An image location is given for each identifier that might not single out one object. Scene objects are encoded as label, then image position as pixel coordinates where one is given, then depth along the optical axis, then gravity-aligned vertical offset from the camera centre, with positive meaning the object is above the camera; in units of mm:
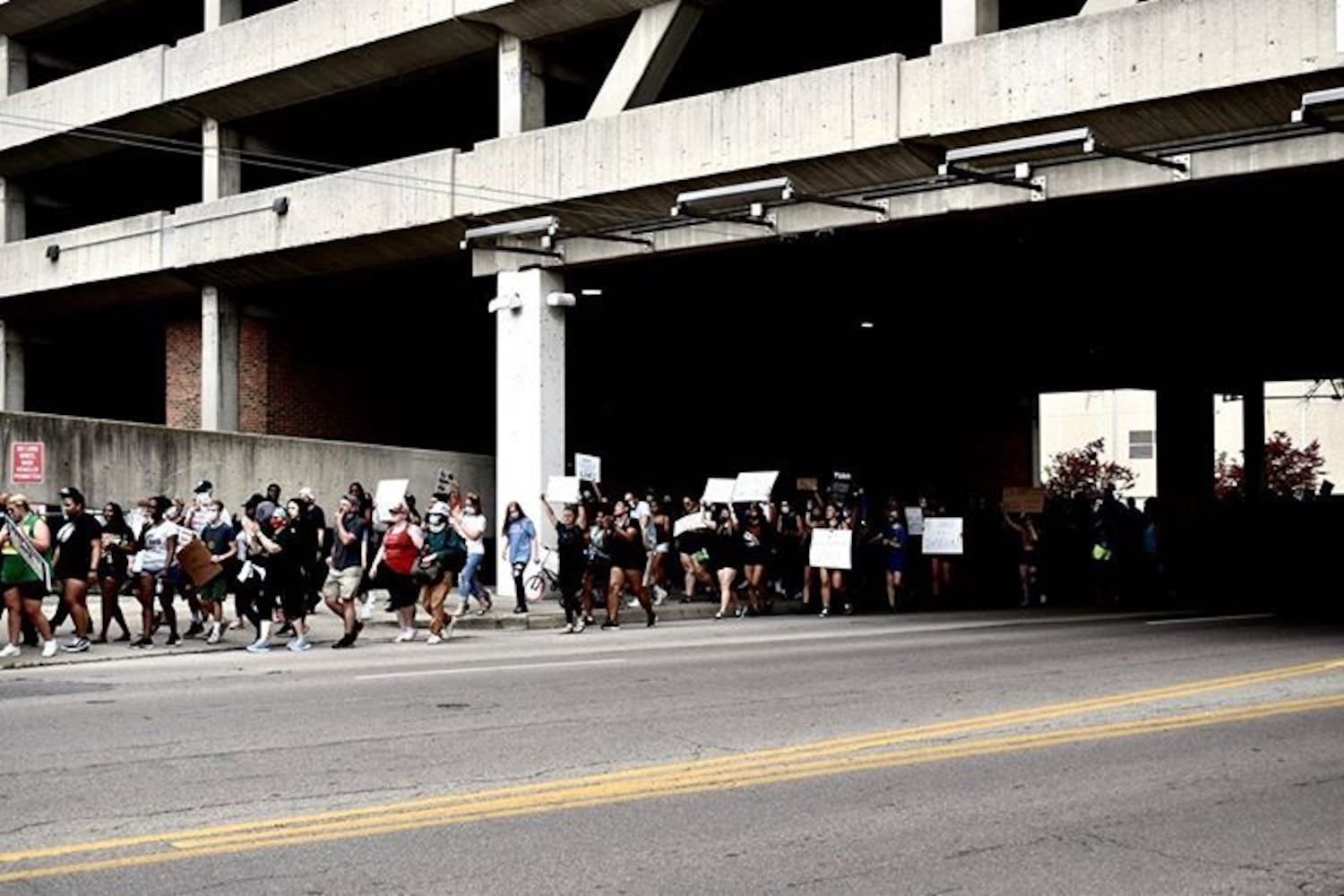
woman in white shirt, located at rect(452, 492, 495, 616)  22953 -498
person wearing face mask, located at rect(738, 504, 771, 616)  26219 -835
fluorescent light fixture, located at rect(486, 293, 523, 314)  29000 +3334
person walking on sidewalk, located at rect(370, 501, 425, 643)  19906 -709
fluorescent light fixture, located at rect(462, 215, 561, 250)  27172 +4311
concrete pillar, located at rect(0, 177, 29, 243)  39969 +6787
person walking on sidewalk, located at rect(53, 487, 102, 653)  18875 -583
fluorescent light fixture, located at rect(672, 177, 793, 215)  24156 +4302
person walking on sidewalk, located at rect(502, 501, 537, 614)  24281 -585
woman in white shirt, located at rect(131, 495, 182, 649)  19797 -729
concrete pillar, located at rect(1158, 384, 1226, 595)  47500 +1523
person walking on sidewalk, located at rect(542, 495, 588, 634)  22469 -777
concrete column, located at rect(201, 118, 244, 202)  34719 +6904
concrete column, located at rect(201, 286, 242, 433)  35094 +2892
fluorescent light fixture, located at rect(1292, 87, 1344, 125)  18547 +4219
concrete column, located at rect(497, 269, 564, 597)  28672 +1770
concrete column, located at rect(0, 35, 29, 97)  39094 +9914
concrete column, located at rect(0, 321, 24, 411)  40531 +3237
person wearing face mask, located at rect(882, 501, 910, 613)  27031 -806
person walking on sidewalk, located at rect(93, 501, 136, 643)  19812 -670
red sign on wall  25047 +609
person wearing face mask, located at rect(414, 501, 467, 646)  20406 -708
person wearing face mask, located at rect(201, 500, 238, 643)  19922 -590
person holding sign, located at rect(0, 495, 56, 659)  17781 -722
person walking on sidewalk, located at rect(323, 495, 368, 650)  19922 -801
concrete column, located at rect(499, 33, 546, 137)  28812 +6909
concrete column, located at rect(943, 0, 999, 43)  22928 +6349
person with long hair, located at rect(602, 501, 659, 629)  22938 -778
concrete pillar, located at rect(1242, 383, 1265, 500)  50969 +1922
